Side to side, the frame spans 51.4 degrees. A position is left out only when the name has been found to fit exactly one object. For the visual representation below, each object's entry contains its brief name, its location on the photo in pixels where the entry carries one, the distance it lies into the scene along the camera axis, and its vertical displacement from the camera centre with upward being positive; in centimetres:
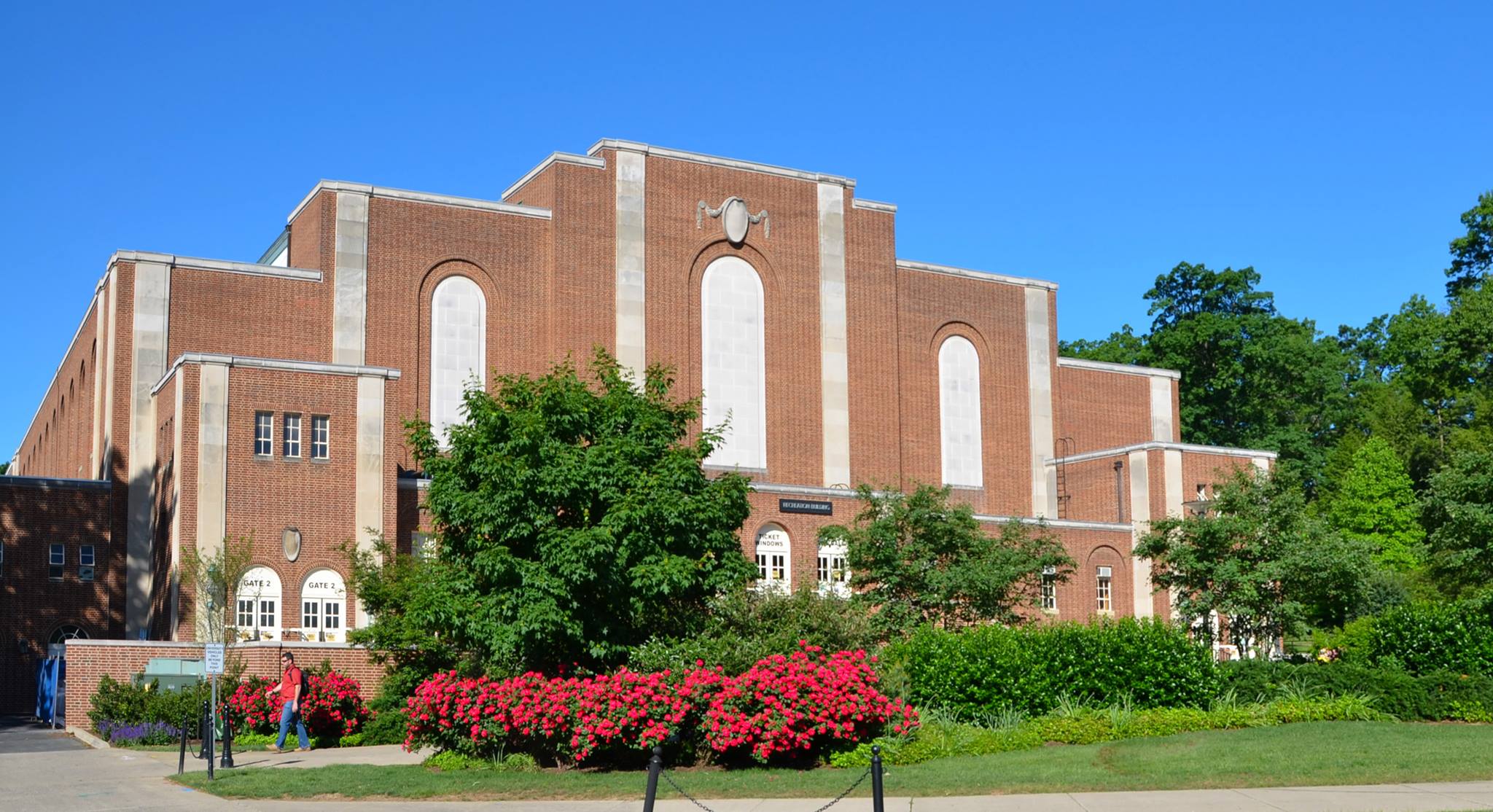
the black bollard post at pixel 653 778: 1551 -200
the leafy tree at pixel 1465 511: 3481 +133
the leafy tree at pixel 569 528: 2456 +80
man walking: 2781 -206
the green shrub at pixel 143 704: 3019 -241
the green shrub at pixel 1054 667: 2678 -164
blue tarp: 3522 -248
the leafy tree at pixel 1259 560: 3553 +27
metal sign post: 2473 -123
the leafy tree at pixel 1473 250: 6731 +1398
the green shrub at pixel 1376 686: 2800 -211
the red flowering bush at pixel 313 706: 3022 -247
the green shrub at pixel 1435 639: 2980 -134
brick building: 3981 +673
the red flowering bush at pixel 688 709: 2270 -196
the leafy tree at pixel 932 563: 3812 +30
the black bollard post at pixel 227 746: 2420 -257
